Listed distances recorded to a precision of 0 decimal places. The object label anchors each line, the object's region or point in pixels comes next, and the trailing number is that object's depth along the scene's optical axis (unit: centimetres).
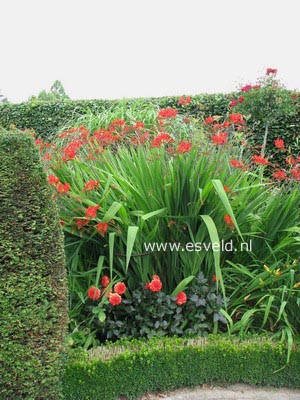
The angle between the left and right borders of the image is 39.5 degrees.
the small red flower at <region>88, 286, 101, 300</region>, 237
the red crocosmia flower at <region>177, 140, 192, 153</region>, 262
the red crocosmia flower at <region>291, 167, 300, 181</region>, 288
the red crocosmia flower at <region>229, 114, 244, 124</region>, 289
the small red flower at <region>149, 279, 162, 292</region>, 239
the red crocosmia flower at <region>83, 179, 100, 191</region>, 252
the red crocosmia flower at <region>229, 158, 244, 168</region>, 266
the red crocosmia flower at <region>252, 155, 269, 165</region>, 284
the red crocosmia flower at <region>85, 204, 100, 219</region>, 238
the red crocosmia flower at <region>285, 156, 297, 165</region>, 301
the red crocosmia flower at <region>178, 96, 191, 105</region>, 332
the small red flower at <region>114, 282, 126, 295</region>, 235
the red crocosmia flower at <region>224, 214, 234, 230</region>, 256
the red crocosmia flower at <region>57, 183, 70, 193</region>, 249
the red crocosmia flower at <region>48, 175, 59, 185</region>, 250
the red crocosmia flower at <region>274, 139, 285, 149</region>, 315
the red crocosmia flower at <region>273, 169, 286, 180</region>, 292
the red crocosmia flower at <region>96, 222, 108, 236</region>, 245
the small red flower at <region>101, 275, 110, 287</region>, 248
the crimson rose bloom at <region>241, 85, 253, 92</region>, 516
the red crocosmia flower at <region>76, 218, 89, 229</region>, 253
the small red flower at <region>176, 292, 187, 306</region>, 247
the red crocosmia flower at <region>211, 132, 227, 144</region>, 262
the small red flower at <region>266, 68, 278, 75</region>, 496
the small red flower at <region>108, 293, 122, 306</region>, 230
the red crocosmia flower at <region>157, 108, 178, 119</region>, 313
